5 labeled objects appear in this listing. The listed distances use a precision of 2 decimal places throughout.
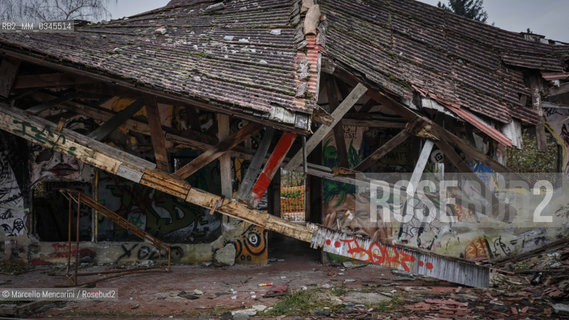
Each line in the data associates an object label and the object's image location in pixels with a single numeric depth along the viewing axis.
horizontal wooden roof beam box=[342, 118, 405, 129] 10.52
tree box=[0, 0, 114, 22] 15.89
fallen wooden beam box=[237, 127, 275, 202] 7.09
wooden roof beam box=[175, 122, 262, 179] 6.92
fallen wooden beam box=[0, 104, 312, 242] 6.87
